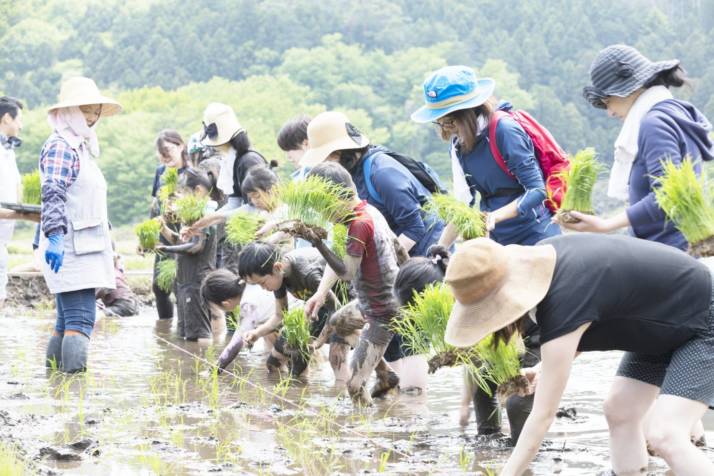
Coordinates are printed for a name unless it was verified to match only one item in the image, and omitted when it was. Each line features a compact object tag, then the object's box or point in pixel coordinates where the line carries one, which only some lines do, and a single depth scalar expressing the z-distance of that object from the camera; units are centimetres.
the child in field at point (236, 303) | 1252
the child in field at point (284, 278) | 1178
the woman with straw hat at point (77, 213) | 1199
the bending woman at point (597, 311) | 619
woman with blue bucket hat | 963
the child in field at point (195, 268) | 1625
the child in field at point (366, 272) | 1046
